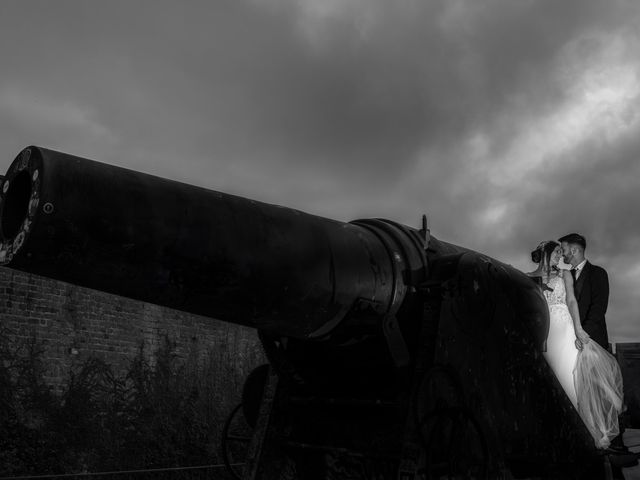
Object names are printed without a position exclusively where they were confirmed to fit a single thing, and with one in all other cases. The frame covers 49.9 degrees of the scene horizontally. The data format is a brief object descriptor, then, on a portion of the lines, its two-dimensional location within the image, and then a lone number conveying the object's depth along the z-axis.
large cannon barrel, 2.46
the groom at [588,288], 5.33
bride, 4.95
